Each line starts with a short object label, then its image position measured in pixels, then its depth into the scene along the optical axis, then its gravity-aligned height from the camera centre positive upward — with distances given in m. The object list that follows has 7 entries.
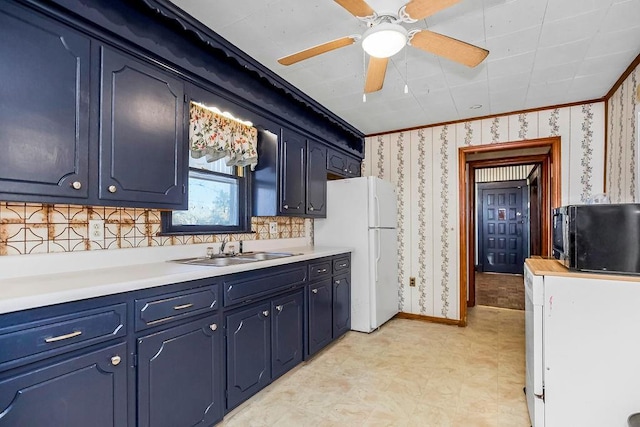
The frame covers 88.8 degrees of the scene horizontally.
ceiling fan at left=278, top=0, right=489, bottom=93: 1.45 +0.89
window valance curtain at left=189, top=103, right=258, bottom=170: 2.27 +0.59
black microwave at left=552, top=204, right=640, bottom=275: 1.69 -0.12
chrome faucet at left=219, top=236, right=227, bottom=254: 2.56 -0.22
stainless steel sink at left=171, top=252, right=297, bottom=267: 2.21 -0.32
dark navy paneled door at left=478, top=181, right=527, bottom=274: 7.04 -0.25
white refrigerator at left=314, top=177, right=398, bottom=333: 3.47 -0.23
